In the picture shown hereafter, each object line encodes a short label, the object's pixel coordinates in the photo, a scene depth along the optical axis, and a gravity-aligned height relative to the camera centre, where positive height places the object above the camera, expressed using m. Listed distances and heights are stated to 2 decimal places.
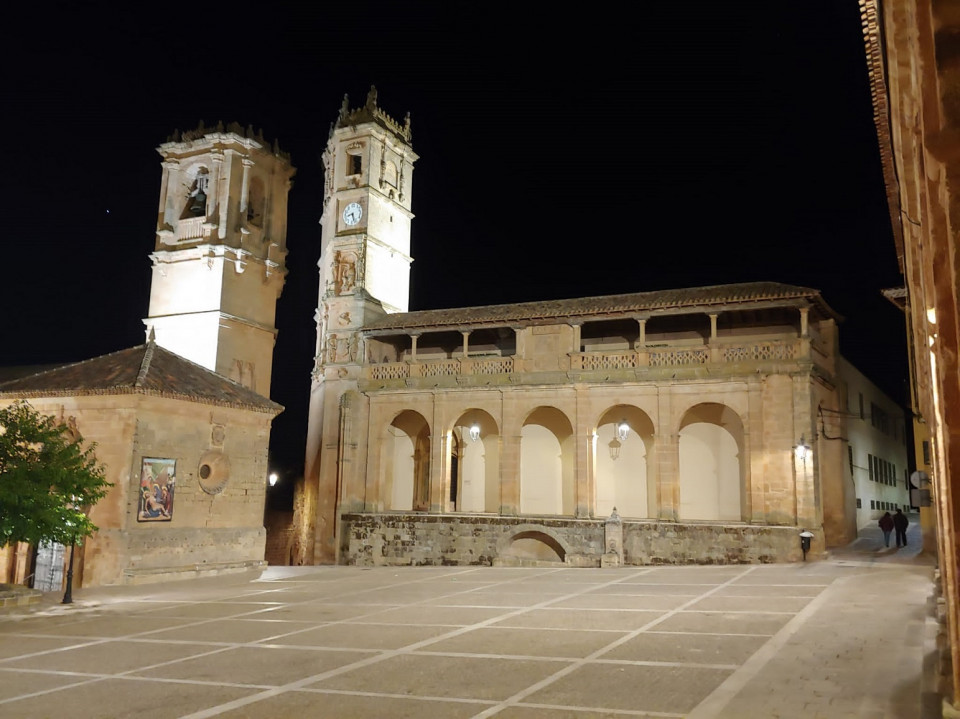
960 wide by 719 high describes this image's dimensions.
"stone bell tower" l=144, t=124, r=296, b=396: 38.78 +11.82
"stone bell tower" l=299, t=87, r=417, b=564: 33.56 +11.08
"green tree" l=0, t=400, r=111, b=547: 14.58 +0.06
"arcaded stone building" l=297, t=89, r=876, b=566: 25.41 +2.67
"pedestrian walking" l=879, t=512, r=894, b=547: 26.06 -0.70
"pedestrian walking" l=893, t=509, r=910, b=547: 25.80 -0.72
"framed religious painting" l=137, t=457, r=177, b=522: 18.55 +0.02
